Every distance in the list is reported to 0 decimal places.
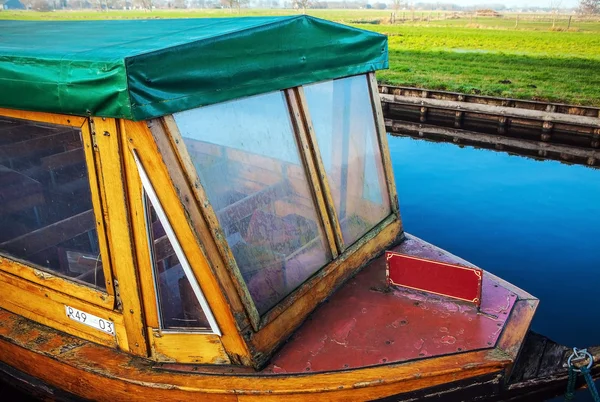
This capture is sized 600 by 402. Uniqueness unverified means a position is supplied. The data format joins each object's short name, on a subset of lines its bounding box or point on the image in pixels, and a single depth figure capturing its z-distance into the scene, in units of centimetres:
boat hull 328
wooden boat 309
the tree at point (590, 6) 7794
